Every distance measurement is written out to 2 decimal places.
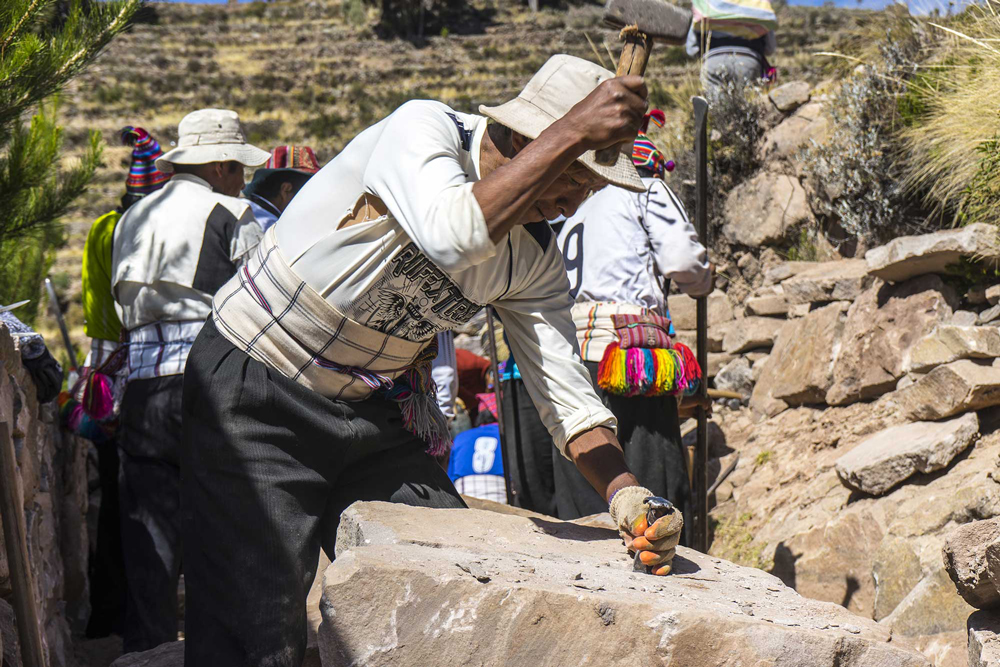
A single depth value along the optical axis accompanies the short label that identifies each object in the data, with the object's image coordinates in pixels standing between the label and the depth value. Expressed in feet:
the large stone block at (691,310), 21.09
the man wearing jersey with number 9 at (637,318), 12.00
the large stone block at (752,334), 19.60
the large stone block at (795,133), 21.44
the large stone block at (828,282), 17.29
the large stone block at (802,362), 16.90
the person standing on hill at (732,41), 23.41
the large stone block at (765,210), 21.27
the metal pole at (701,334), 14.60
